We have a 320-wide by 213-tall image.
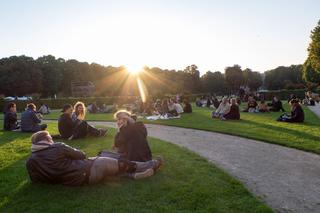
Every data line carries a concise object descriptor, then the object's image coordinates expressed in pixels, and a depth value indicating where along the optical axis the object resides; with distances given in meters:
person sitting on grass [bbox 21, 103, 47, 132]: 11.50
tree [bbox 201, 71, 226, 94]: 80.90
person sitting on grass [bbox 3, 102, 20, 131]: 12.56
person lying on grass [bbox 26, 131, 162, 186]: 4.90
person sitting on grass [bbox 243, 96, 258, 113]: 19.69
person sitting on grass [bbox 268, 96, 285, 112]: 19.63
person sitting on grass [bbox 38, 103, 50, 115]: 24.80
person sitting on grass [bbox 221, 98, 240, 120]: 15.08
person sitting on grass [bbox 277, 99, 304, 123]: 13.25
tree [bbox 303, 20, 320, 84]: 34.53
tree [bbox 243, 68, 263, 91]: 84.72
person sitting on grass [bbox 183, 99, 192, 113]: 19.77
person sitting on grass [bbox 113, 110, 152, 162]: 5.90
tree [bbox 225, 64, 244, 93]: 74.79
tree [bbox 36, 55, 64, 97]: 65.53
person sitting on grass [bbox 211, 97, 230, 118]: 15.63
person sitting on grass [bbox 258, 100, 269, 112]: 19.43
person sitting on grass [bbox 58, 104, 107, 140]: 9.65
